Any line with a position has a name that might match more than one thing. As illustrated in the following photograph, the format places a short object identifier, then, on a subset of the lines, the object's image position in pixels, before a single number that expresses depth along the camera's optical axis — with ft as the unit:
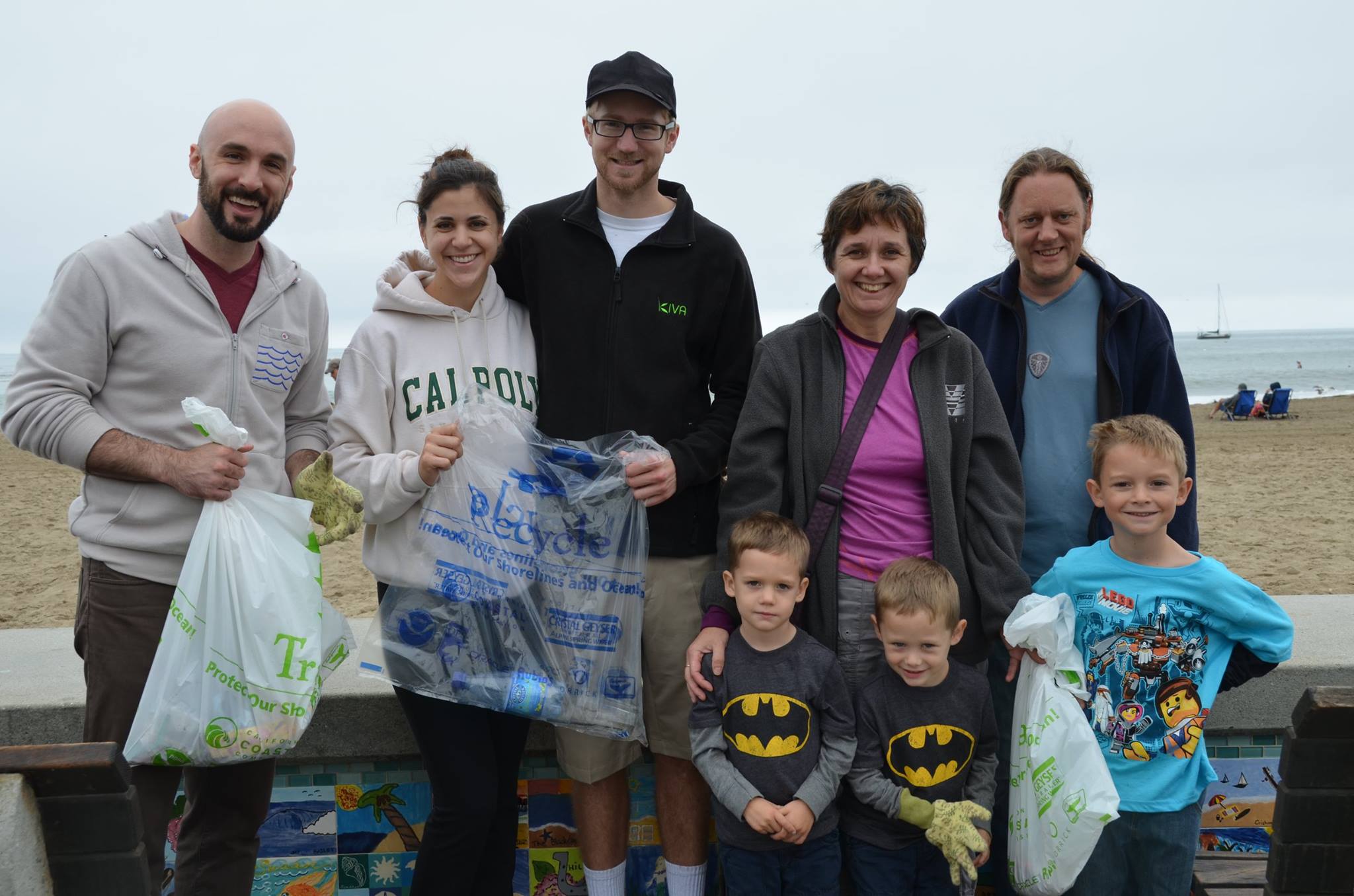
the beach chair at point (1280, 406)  79.77
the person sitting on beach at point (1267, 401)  79.77
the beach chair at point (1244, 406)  80.02
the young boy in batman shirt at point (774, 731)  8.69
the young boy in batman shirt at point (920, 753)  8.62
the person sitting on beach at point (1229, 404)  81.15
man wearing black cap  10.03
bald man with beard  8.84
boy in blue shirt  8.88
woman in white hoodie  9.20
